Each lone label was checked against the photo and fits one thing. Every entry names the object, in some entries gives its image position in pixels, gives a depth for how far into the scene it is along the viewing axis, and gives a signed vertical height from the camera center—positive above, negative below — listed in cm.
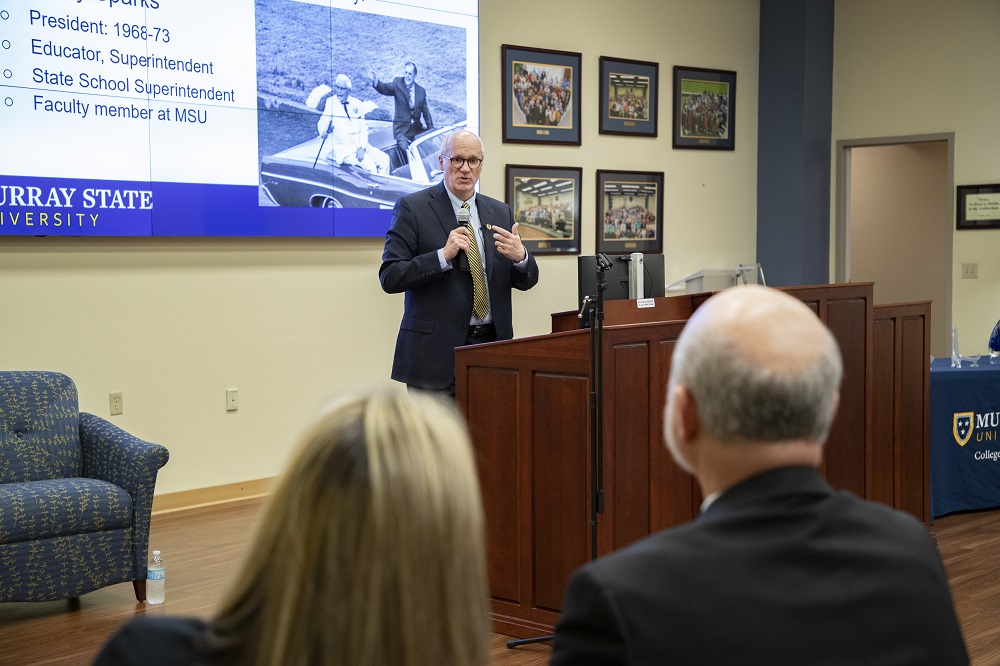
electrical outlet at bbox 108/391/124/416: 525 -67
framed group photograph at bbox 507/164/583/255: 693 +43
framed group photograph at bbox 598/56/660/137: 734 +124
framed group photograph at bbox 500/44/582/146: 685 +118
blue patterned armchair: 376 -84
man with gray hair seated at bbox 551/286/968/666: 111 -32
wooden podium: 332 -61
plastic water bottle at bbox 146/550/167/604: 402 -121
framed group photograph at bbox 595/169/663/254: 739 +41
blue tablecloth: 524 -89
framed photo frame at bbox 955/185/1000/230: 749 +43
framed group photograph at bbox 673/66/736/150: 781 +123
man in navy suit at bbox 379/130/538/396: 393 +0
